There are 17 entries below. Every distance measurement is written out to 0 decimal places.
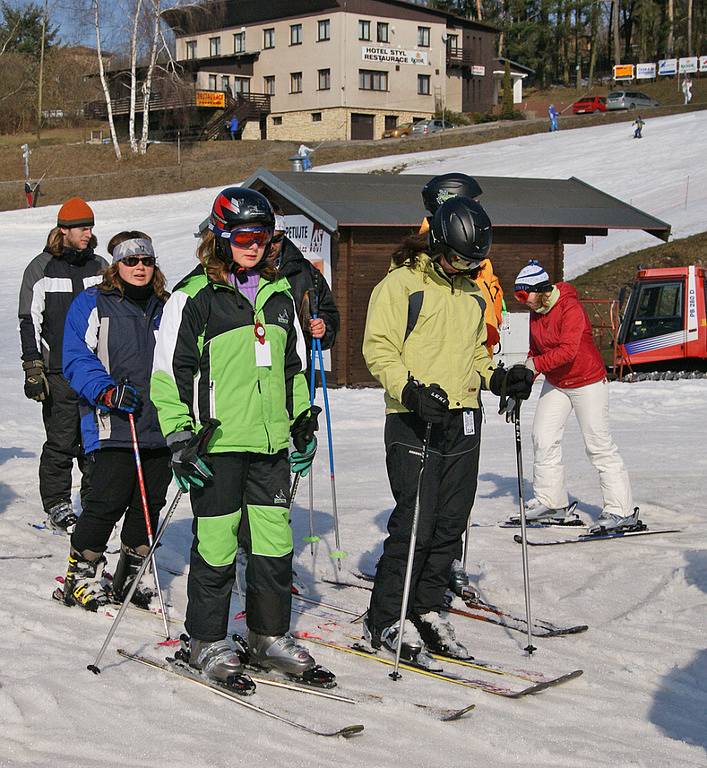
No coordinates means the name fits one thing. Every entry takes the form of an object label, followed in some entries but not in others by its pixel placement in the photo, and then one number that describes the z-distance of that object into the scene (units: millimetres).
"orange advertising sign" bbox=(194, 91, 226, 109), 57844
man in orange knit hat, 7242
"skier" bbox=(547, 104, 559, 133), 48500
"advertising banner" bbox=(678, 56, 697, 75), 65438
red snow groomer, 19531
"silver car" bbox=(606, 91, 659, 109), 56938
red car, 56719
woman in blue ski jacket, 5562
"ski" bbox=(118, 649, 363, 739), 3895
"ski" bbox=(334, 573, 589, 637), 5660
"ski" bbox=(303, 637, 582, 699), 4531
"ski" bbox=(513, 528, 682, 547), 7535
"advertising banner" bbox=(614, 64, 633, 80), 70375
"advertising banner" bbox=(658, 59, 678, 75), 68250
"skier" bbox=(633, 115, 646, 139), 43438
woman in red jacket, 7770
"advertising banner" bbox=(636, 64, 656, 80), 69812
